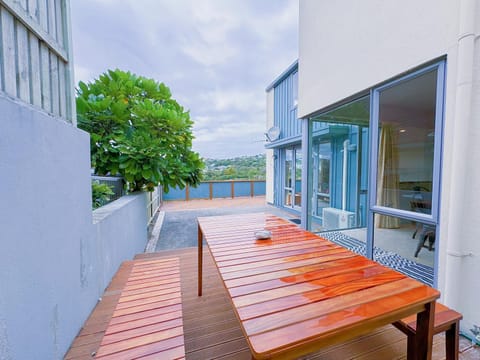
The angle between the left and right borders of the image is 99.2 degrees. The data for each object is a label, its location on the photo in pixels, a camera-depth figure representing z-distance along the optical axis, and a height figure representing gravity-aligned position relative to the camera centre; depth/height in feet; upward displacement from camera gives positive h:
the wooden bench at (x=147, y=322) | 3.69 -3.31
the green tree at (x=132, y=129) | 11.87 +2.65
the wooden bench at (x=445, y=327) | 3.84 -3.00
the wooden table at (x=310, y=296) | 2.34 -1.83
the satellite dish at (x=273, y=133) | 27.02 +5.23
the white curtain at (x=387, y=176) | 8.50 -0.15
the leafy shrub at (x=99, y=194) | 9.77 -1.12
